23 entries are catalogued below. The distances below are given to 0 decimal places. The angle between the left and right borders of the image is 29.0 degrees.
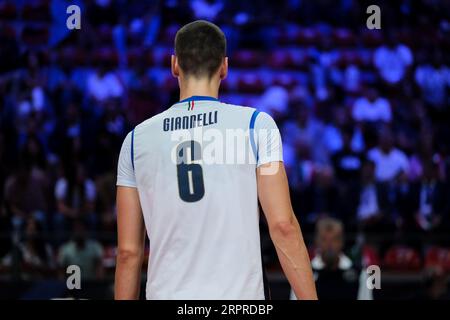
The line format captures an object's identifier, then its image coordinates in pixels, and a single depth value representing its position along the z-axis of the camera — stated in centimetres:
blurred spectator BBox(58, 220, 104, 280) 1069
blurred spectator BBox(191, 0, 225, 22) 1513
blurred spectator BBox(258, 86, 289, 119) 1402
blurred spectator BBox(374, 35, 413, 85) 1470
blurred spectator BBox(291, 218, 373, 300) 627
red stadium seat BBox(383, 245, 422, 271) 1131
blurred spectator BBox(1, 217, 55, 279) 1015
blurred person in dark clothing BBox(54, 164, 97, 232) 1150
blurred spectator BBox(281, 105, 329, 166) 1295
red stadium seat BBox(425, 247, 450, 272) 1087
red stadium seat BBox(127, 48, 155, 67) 1498
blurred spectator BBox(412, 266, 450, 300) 1009
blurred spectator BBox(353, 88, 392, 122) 1371
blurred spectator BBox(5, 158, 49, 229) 1130
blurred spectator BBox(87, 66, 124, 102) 1397
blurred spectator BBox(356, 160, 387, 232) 1176
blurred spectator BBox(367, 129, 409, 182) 1251
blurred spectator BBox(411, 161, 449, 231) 1146
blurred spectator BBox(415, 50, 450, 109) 1402
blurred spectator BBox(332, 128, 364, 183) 1258
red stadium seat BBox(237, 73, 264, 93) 1545
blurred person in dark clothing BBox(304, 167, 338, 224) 1187
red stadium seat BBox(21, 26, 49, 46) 1521
